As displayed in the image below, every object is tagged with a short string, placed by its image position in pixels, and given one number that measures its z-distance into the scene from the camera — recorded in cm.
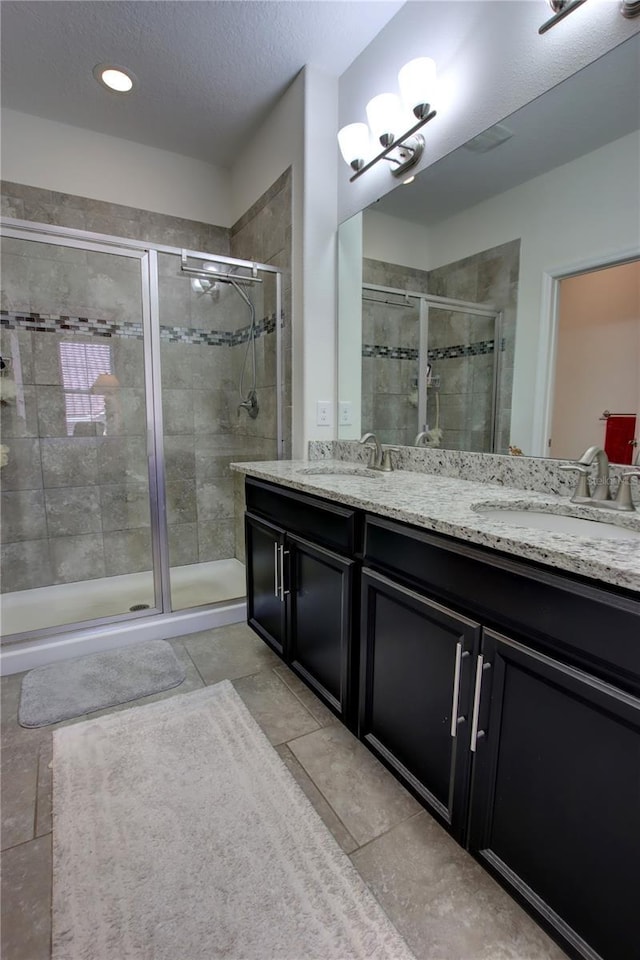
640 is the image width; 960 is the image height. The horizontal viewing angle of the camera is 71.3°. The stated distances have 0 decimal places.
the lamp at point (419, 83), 166
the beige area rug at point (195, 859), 96
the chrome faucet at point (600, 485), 111
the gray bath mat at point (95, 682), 170
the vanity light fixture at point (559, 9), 119
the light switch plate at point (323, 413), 235
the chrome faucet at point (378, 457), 198
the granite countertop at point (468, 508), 77
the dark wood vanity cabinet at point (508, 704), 75
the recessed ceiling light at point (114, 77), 208
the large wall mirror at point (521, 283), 121
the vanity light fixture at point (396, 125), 169
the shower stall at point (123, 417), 238
